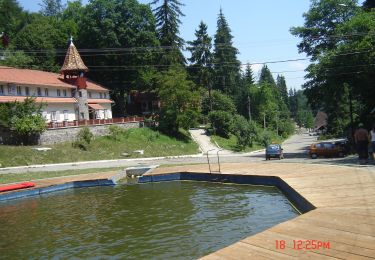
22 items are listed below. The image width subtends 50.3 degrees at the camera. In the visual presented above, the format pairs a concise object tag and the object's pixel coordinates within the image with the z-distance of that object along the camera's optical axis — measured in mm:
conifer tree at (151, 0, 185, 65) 66125
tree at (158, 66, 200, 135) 55750
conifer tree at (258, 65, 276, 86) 150700
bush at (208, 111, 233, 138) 65312
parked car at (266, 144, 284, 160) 35219
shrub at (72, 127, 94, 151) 45634
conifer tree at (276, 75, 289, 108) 185850
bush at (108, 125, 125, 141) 50503
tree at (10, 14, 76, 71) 71625
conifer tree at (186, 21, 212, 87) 73000
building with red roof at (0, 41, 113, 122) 48312
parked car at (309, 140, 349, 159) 33566
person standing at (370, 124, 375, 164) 22194
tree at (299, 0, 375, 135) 32312
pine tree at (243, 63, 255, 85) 117512
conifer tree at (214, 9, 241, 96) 86938
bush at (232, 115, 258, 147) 60188
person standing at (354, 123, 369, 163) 21891
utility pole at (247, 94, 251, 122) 92500
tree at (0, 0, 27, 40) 80375
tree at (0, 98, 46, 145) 41281
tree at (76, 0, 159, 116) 65750
